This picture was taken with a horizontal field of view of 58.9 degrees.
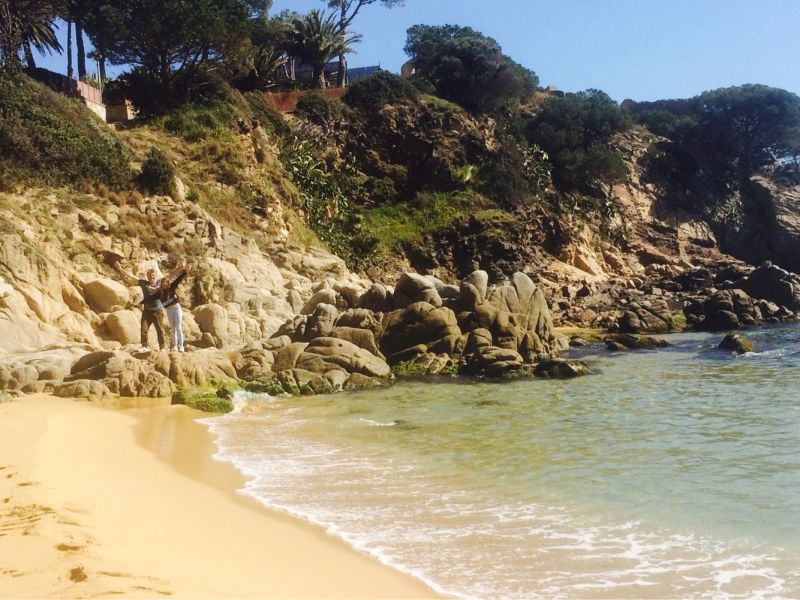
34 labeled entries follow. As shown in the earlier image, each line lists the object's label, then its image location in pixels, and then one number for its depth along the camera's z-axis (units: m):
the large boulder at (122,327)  18.94
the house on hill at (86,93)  31.55
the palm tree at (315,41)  47.78
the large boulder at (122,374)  13.99
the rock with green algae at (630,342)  25.42
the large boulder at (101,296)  19.86
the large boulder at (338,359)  17.53
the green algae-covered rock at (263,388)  15.69
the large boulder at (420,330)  20.31
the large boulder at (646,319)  30.58
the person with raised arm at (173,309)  16.66
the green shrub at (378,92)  44.81
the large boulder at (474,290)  21.66
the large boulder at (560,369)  18.22
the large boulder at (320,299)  23.20
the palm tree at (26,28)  29.88
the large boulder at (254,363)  16.69
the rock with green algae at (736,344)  23.10
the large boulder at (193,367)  15.04
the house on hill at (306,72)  54.22
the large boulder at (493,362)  18.52
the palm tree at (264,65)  41.09
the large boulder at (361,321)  20.52
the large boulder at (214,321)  20.12
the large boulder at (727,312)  32.16
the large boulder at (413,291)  21.85
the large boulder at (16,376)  13.53
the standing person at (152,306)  16.83
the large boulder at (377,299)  22.38
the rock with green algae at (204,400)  13.45
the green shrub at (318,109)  41.88
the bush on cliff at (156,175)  26.66
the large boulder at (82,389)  13.37
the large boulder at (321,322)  19.64
